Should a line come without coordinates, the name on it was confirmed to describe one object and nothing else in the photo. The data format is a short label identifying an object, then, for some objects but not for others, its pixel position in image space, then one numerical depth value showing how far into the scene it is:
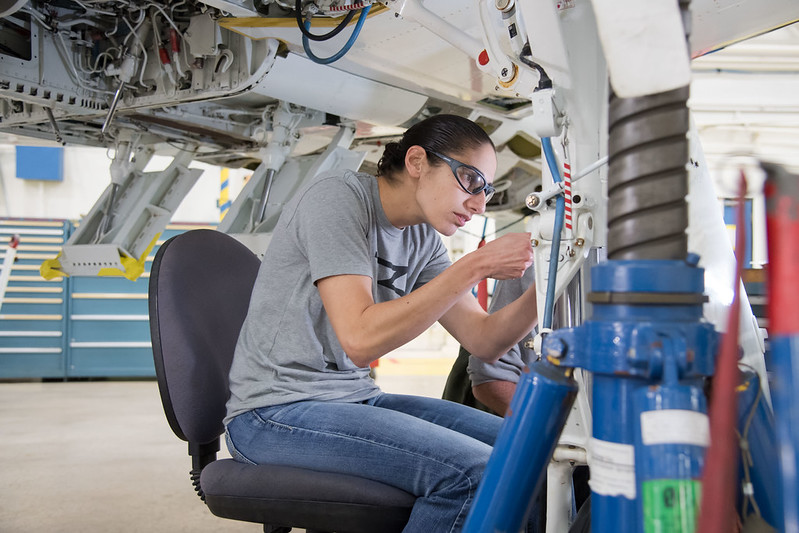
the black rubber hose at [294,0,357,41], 2.44
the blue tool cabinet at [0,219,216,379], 6.42
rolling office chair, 1.12
